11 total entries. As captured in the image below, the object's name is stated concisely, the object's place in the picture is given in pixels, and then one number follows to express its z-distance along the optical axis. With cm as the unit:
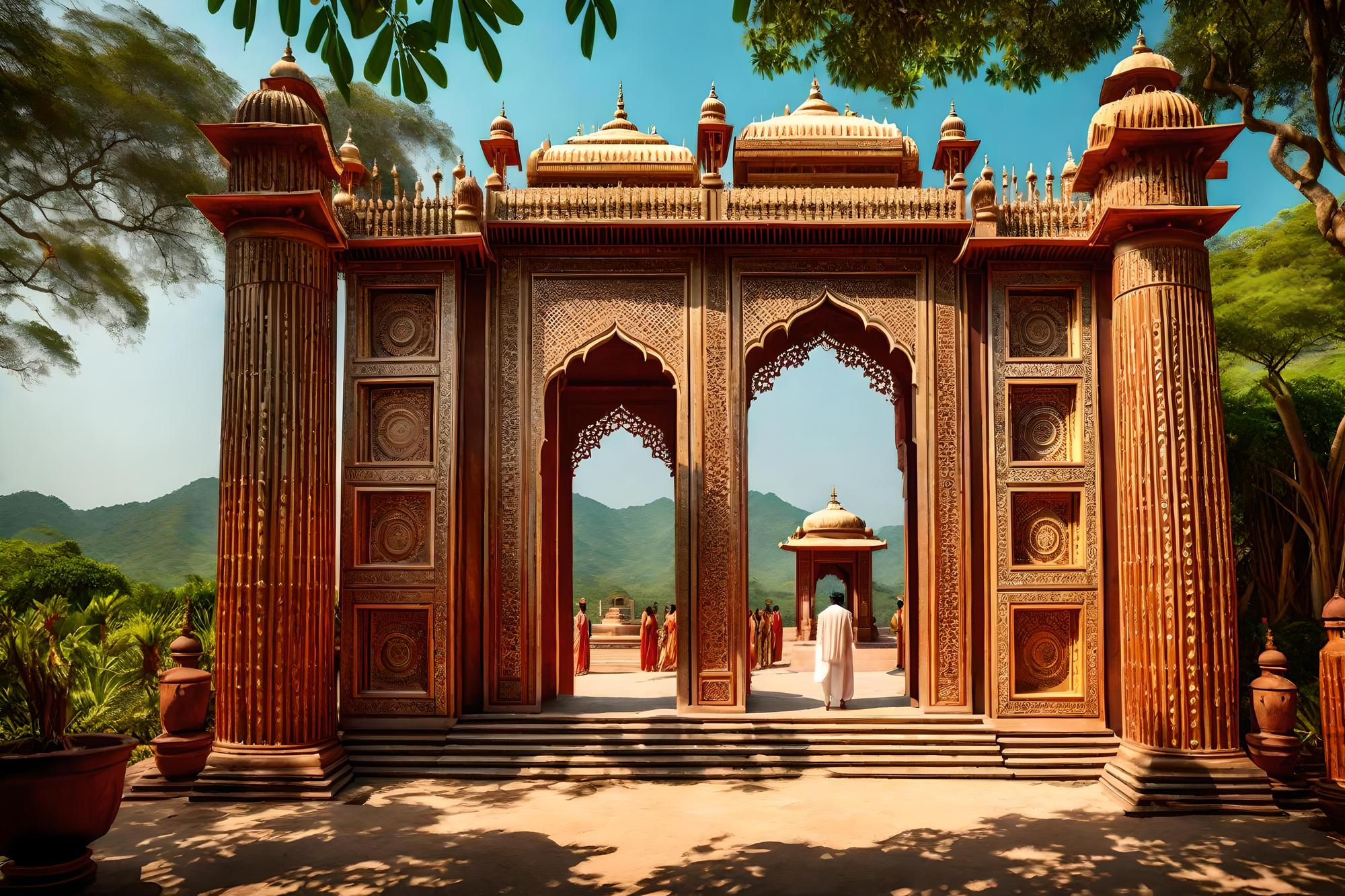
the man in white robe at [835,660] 906
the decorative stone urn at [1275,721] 692
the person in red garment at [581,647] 1334
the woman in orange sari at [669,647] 1274
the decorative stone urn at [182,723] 730
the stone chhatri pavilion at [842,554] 1945
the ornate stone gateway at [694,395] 737
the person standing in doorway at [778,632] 1538
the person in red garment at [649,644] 1309
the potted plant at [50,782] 503
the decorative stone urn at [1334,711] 607
